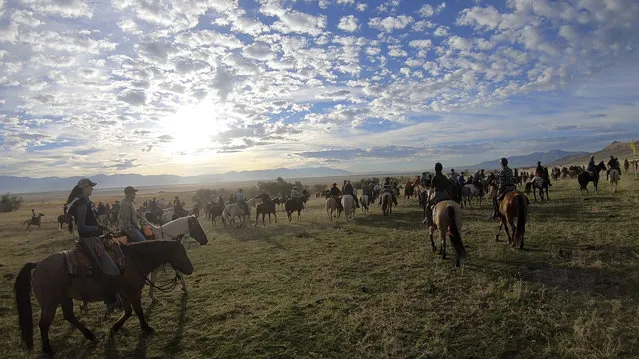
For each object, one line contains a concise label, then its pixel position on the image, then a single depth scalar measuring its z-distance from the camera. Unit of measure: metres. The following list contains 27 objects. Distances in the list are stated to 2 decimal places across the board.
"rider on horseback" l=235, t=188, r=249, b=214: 24.86
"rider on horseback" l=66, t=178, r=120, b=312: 6.80
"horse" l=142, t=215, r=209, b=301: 11.08
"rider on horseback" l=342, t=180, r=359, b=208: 23.42
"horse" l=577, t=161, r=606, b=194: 23.08
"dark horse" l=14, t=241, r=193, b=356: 6.60
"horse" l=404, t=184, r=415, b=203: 30.02
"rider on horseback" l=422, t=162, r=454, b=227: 11.10
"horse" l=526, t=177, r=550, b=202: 22.73
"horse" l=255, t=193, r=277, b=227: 24.73
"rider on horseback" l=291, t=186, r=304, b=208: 25.42
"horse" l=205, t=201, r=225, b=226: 28.00
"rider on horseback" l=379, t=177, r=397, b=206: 22.20
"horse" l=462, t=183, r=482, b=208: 23.53
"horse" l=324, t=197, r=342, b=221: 23.12
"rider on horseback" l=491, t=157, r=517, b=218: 11.79
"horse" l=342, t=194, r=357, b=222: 22.00
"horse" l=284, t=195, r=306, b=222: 24.94
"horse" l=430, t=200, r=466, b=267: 9.66
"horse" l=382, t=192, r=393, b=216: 22.00
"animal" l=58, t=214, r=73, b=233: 26.23
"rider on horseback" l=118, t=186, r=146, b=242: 8.91
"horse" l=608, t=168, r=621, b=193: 23.17
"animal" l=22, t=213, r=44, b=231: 33.09
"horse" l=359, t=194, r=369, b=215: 24.47
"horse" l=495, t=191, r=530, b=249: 10.48
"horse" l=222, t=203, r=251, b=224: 25.11
